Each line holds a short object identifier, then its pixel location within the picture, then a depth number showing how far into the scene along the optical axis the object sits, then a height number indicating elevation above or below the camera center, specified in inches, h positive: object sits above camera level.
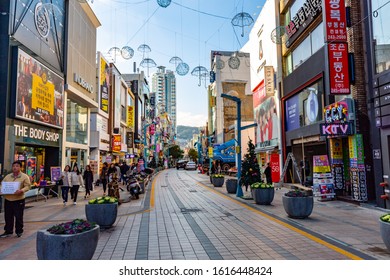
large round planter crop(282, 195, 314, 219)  358.6 -56.0
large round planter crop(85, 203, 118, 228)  319.3 -53.3
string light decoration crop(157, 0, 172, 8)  427.8 +222.8
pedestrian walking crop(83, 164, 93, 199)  634.8 -32.8
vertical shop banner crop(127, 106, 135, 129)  1753.2 +271.6
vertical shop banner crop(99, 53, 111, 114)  1134.4 +308.9
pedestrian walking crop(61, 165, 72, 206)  526.3 -33.6
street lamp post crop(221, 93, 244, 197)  580.1 +43.6
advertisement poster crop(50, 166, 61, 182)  674.2 -22.1
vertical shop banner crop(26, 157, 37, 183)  623.5 -9.3
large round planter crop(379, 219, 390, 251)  208.7 -51.8
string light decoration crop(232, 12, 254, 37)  515.2 +246.9
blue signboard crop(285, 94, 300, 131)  815.8 +130.4
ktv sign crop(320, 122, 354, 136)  490.0 +49.8
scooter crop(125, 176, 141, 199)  588.7 -51.6
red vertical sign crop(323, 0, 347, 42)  517.0 +236.3
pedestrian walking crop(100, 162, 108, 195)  721.6 -29.6
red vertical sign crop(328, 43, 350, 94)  506.6 +153.1
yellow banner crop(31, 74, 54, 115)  592.7 +142.5
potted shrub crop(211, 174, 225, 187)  823.7 -53.3
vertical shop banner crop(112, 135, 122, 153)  1360.7 +86.9
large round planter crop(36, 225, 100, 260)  174.6 -48.6
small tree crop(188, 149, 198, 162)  4378.2 +91.1
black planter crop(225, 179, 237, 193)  651.5 -55.4
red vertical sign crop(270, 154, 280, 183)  937.5 -23.0
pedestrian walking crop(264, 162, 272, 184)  712.4 -33.7
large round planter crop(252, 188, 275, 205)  474.6 -55.7
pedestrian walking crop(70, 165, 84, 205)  532.1 -32.1
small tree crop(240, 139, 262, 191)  553.6 -18.5
